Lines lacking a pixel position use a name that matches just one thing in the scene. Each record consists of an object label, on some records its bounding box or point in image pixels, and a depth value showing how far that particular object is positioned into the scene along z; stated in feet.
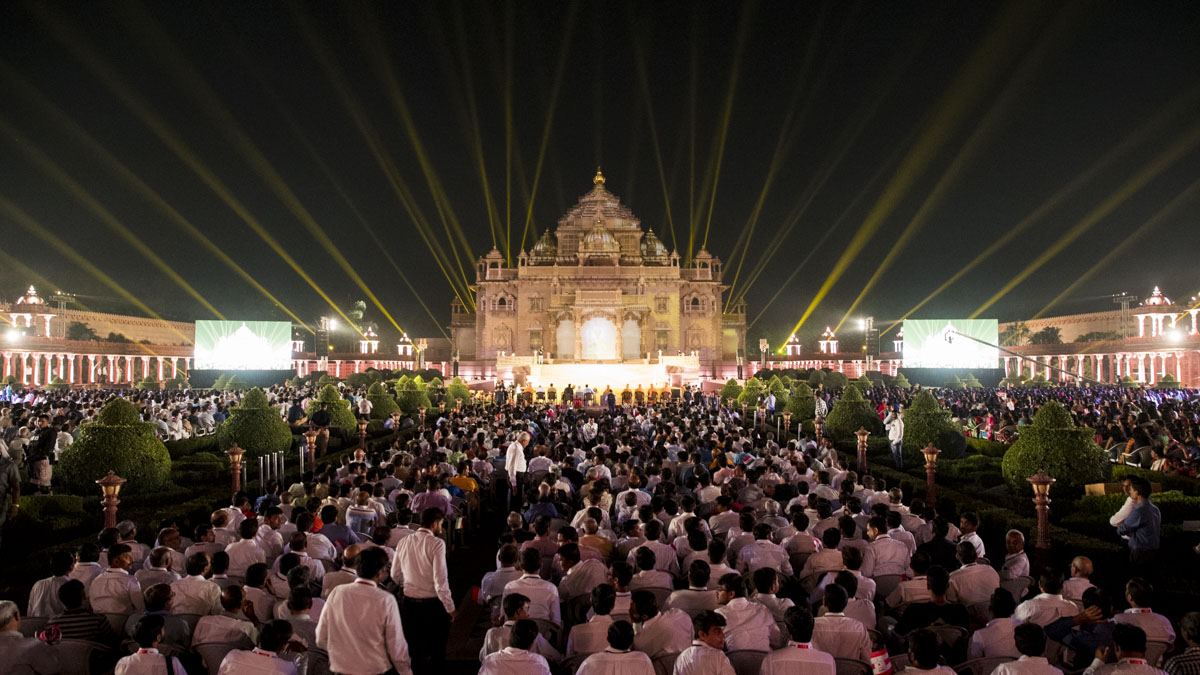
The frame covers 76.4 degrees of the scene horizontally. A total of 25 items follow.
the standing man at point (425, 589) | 21.56
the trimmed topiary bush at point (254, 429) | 58.75
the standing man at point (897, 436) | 60.01
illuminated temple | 221.46
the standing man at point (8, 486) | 33.04
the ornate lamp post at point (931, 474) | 44.45
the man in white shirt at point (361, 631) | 17.26
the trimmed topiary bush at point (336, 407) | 76.02
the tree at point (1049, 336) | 305.94
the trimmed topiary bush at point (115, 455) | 43.78
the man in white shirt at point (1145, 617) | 18.43
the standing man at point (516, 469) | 46.96
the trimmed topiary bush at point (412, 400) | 102.78
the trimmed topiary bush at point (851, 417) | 74.46
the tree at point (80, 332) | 257.34
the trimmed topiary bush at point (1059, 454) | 44.19
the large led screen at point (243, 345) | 183.21
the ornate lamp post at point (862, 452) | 56.95
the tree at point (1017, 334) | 312.29
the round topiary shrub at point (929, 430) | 59.82
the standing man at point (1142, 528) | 29.12
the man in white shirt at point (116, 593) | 20.56
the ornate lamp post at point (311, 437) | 55.36
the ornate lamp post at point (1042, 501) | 32.01
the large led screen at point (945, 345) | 189.16
